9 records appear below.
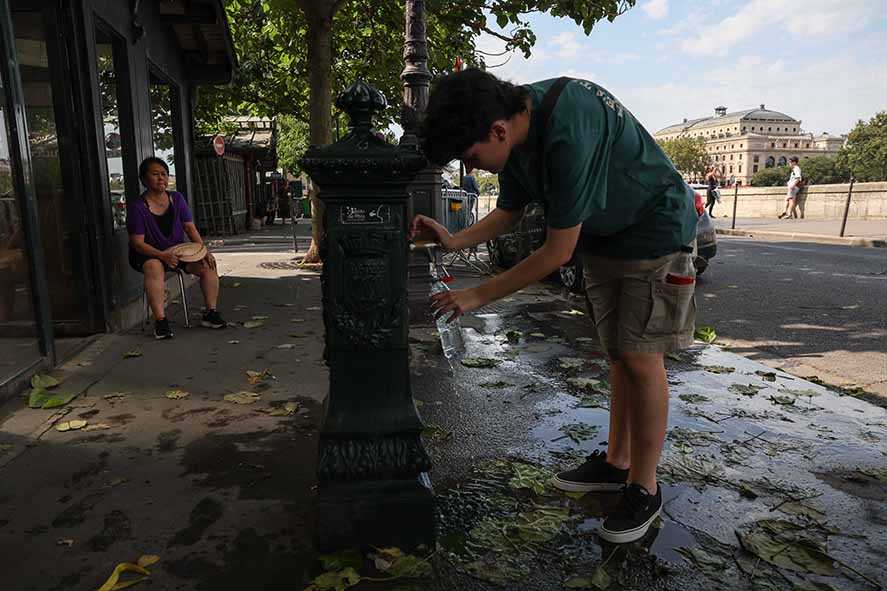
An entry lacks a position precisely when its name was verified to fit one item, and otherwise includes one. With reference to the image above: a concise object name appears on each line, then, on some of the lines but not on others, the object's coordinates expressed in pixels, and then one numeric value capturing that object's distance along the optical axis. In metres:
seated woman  5.40
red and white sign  15.48
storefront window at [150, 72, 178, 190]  8.52
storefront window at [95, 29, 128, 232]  5.77
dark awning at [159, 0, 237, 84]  7.99
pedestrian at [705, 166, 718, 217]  22.83
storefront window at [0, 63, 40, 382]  4.05
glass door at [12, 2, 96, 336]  4.96
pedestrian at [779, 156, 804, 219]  21.05
